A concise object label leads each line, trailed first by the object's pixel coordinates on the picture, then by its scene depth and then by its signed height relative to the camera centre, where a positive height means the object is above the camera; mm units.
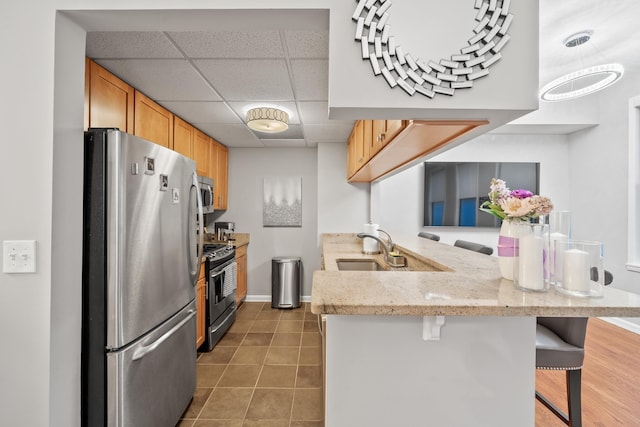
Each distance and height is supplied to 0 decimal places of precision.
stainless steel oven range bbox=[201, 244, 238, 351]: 2762 -812
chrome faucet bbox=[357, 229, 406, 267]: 2195 -324
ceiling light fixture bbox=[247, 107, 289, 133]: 2498 +825
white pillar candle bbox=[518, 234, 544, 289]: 998 -168
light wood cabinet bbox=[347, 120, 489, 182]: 1282 +413
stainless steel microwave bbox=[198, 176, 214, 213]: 2990 +191
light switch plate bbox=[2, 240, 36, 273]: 1097 -166
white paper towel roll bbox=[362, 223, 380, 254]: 2923 -290
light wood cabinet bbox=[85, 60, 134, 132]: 1750 +737
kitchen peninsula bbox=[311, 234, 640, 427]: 1067 -572
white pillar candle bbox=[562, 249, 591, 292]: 961 -186
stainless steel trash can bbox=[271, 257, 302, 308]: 3990 -960
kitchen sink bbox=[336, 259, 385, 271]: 2600 -459
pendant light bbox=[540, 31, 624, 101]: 2223 +1115
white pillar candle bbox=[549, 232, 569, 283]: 1033 -154
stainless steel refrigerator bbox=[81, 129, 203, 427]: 1318 -339
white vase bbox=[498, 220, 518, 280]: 1145 -133
